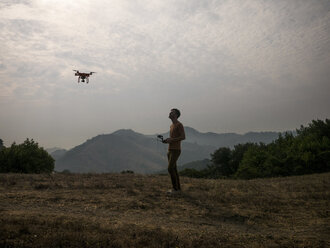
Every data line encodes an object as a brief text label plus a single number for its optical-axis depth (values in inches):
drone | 688.0
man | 354.0
